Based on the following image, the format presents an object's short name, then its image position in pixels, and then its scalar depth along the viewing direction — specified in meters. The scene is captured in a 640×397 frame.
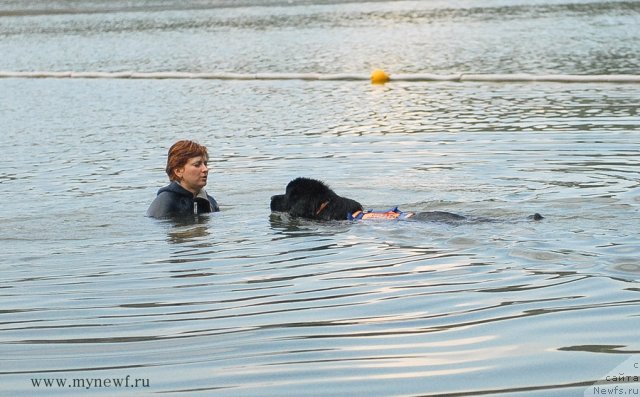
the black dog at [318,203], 19.78
